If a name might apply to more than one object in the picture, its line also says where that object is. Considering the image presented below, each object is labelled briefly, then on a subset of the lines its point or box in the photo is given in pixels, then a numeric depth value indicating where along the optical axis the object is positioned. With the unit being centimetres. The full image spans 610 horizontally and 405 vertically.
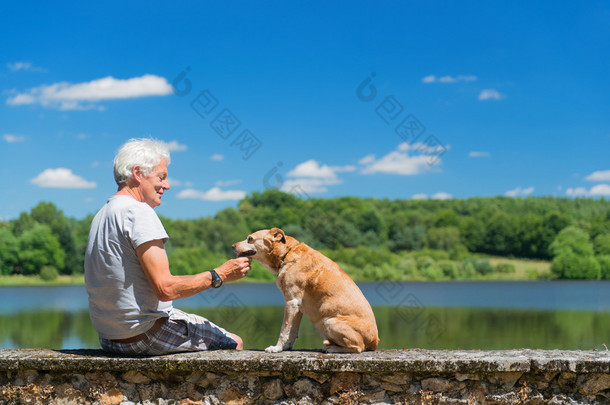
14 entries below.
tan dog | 457
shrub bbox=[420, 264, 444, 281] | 8119
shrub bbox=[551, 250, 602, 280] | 8075
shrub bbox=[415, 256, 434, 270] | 8375
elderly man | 420
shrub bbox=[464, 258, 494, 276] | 8500
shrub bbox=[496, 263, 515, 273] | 8562
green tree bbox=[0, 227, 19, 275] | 6775
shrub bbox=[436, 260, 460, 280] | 8306
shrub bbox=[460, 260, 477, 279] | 8434
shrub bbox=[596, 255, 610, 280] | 8056
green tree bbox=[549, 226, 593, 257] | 8056
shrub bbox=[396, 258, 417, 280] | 7969
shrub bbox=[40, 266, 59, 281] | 6931
